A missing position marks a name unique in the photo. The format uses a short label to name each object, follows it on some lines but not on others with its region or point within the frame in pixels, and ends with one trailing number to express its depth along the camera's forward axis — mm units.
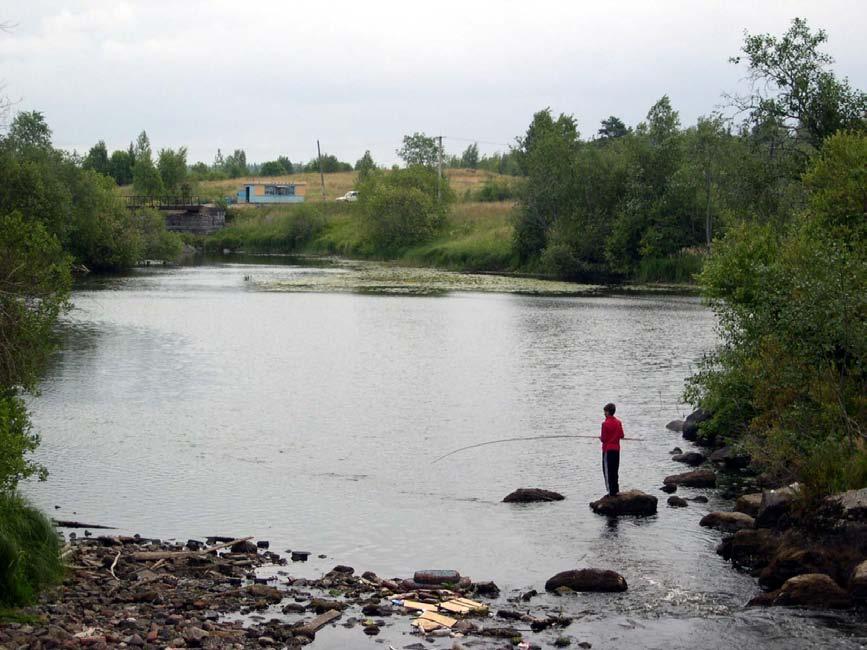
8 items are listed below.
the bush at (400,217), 128625
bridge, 156625
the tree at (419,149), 181375
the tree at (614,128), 166250
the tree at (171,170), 185625
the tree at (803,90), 51688
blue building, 185625
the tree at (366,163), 191912
